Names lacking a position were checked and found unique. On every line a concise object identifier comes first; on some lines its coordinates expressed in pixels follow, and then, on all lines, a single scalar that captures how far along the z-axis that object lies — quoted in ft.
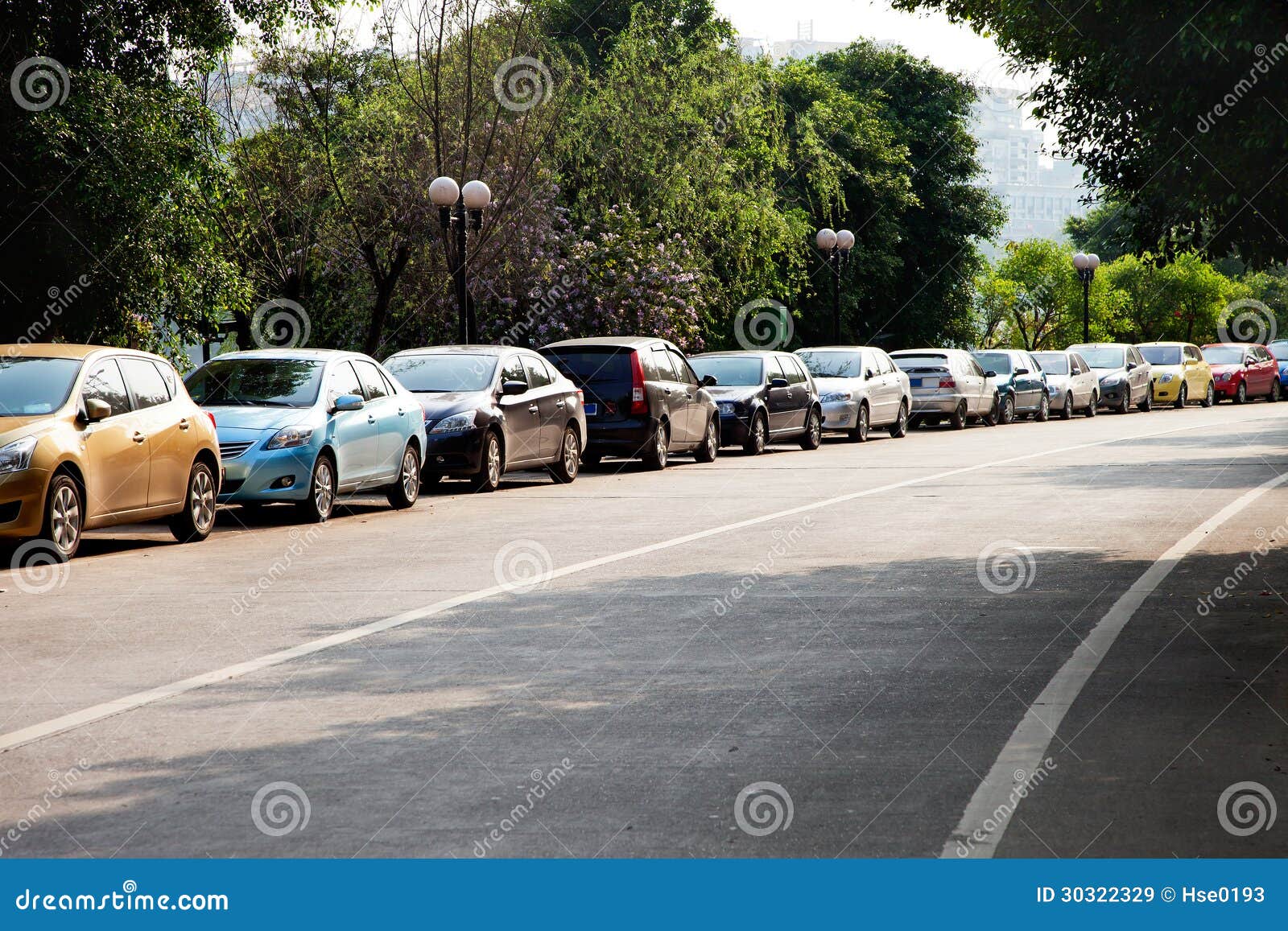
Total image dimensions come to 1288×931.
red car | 167.63
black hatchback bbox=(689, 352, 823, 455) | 89.15
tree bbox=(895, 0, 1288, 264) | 30.60
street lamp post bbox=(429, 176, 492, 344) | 78.07
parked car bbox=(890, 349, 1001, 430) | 117.50
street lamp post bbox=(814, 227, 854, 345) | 125.49
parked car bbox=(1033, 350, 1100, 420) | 137.18
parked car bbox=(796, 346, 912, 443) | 100.94
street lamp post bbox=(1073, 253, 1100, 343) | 163.63
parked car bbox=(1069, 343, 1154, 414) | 147.64
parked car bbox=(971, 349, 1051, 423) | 128.47
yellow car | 156.35
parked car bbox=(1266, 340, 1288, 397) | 181.78
